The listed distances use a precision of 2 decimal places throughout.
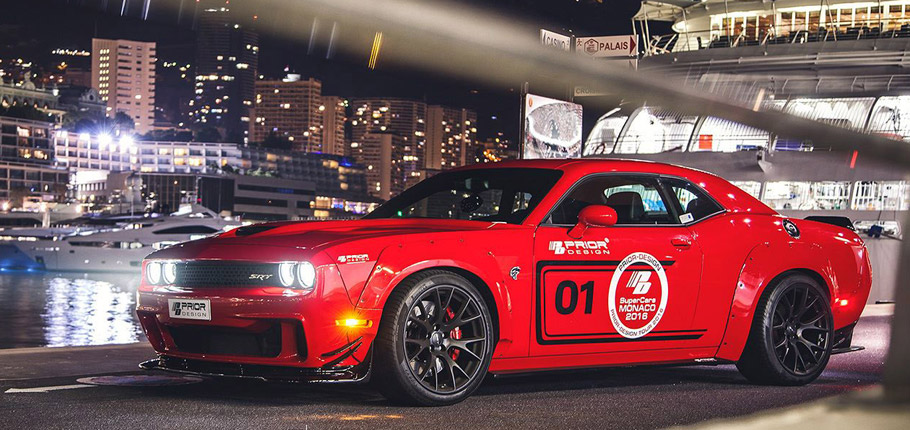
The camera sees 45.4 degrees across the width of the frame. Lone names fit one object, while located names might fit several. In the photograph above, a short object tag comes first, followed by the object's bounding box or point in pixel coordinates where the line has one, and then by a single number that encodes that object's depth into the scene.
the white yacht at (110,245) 79.19
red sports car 5.40
